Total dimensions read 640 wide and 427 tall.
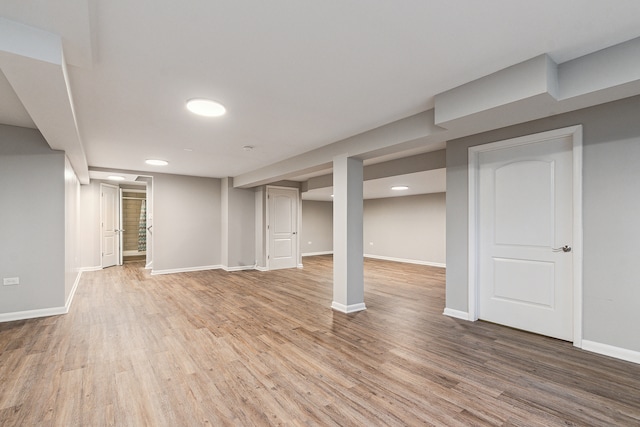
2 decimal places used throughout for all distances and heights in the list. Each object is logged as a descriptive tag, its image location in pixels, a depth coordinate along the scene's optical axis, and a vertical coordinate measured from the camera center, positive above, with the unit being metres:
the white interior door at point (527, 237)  2.94 -0.24
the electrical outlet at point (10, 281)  3.69 -0.83
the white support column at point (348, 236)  4.07 -0.30
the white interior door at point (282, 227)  7.73 -0.35
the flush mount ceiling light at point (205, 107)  2.84 +1.06
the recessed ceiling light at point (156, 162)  5.49 +0.99
